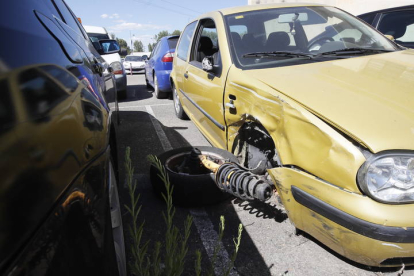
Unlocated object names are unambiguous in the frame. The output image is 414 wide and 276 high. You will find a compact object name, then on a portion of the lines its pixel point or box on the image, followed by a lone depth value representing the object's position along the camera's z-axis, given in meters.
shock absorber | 1.99
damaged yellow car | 1.44
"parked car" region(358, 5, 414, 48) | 4.98
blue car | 6.58
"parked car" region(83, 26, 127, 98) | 6.87
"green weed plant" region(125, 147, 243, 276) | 1.18
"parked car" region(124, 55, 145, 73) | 17.61
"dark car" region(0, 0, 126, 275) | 0.61
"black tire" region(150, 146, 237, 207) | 2.41
